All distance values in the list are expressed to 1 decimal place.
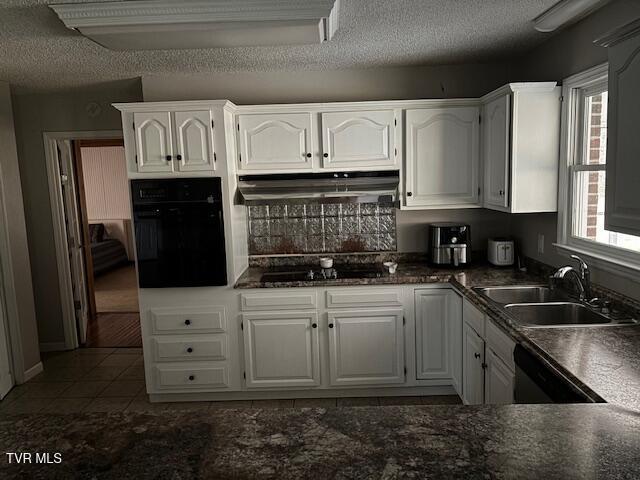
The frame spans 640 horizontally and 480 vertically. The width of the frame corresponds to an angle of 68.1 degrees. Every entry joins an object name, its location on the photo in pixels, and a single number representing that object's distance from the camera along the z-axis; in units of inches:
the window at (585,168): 104.6
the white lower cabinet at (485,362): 89.6
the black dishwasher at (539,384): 63.7
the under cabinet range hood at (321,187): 136.2
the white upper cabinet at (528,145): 115.3
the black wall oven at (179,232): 127.4
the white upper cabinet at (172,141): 127.0
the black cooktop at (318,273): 134.0
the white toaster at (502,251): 138.6
